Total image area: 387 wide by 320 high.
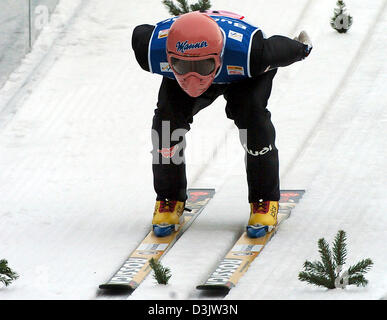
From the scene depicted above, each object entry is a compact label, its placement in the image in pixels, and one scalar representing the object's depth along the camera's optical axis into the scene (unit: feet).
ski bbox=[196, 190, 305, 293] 43.68
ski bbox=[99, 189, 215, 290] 44.24
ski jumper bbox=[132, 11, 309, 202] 46.21
